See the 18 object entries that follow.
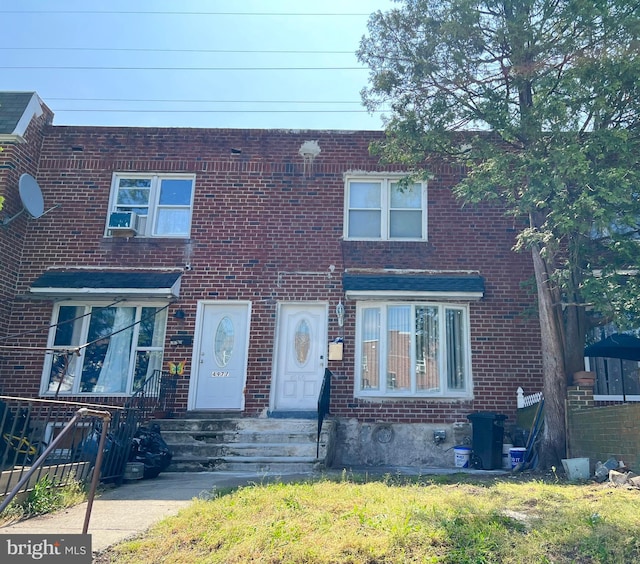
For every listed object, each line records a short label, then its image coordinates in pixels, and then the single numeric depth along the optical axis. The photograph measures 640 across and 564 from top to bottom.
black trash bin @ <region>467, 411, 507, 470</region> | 9.41
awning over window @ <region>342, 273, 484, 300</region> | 10.84
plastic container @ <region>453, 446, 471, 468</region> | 9.68
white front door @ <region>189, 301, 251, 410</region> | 10.99
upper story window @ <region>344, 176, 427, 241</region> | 11.83
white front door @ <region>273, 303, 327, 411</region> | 10.91
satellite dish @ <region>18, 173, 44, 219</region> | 11.34
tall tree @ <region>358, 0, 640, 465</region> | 8.09
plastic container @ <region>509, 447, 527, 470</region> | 9.07
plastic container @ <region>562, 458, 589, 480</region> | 7.57
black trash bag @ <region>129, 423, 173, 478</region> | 8.34
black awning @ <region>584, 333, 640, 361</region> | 9.06
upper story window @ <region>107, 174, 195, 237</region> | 12.04
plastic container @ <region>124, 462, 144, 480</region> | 7.98
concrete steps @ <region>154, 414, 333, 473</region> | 9.01
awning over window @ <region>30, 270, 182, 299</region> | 11.02
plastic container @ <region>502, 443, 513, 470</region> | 9.40
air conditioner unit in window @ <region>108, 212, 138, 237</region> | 11.77
